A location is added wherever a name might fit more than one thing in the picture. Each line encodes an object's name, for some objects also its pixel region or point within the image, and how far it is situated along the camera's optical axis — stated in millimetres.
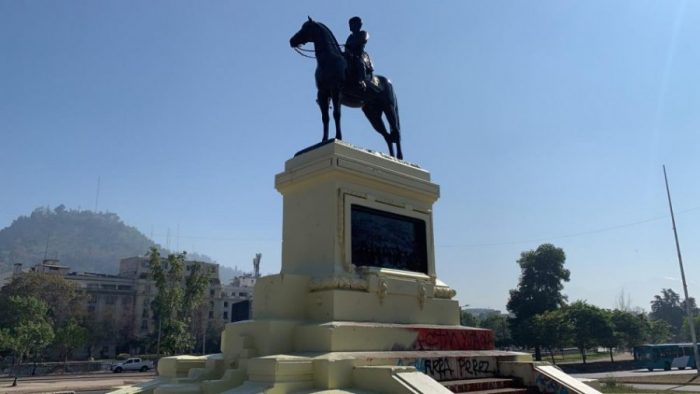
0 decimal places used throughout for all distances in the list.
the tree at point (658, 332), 78944
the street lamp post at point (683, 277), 37062
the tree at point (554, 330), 55000
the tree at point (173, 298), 49562
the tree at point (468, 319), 84400
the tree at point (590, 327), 55656
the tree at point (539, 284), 65375
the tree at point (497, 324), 88438
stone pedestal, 8094
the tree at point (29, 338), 41906
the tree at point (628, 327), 60312
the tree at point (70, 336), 55500
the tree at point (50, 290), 68750
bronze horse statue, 11969
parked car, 50284
